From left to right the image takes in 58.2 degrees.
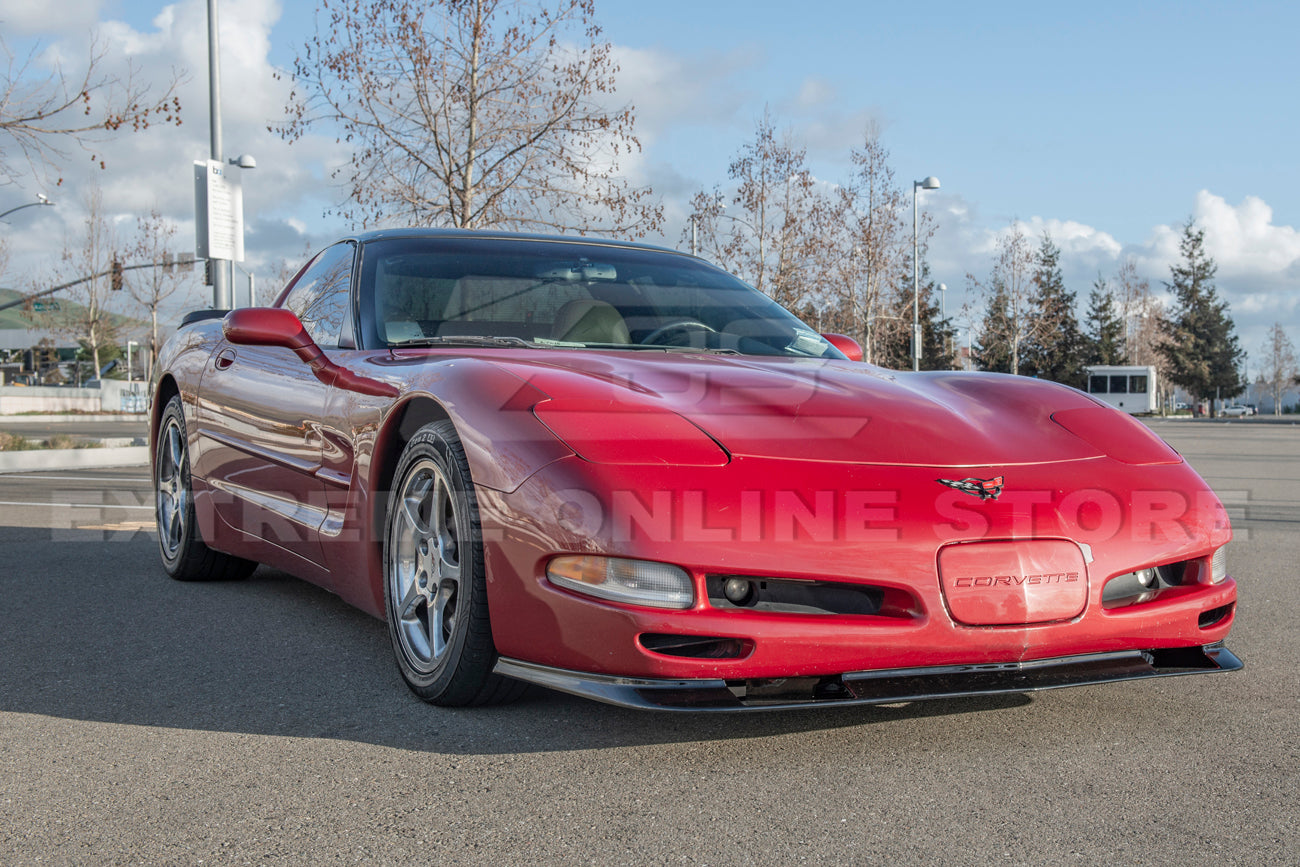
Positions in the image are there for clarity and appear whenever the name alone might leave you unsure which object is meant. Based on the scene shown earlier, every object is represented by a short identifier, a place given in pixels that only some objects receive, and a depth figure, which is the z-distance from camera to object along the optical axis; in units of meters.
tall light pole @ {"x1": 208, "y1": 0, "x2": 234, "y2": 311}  14.87
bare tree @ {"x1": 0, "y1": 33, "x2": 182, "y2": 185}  13.96
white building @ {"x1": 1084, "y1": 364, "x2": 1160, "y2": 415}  59.38
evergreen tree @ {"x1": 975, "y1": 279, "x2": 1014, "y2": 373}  48.81
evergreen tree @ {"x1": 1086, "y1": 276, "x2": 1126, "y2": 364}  71.44
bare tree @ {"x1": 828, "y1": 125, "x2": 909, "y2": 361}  30.48
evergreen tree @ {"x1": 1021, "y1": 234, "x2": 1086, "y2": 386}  65.94
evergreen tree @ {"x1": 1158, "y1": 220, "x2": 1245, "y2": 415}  72.00
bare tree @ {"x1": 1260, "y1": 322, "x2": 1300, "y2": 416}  91.99
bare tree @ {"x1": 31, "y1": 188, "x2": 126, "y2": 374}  45.62
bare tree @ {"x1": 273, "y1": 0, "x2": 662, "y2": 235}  16.53
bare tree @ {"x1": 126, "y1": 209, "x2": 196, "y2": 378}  46.75
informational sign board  13.16
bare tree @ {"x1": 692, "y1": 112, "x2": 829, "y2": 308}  28.27
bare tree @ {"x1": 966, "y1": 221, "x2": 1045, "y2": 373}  46.34
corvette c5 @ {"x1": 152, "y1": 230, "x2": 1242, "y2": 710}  2.44
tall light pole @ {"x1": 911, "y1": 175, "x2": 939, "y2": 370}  30.45
